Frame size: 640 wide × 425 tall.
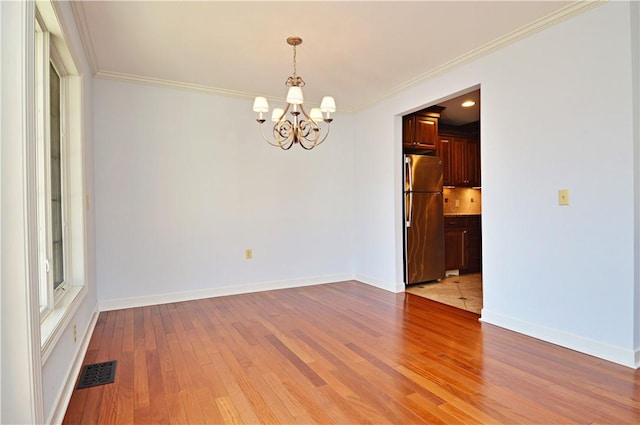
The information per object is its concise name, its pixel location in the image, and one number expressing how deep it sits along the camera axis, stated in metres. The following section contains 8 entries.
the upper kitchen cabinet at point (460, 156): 5.89
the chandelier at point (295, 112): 2.93
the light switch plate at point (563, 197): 2.77
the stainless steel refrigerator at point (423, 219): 4.77
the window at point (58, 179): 2.08
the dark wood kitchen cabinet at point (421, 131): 4.82
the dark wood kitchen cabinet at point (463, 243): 5.62
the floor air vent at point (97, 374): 2.27
